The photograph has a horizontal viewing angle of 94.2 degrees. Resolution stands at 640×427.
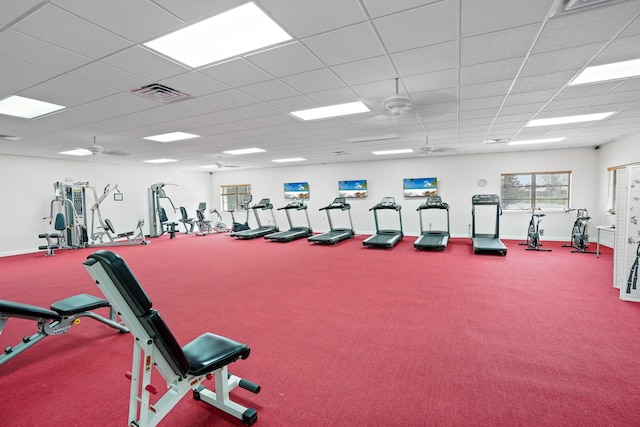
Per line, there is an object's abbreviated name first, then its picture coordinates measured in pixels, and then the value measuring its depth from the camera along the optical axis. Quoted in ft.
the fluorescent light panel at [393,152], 27.64
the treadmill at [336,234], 28.09
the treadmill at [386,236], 25.30
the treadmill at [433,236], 23.78
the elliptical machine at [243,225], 36.58
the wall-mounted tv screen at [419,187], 31.94
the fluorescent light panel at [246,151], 25.64
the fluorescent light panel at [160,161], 31.29
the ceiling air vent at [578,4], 6.47
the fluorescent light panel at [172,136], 19.29
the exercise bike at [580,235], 22.66
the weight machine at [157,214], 35.09
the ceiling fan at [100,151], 19.06
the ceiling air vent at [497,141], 22.75
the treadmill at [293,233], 30.58
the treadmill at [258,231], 33.24
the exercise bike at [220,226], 40.46
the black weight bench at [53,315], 7.73
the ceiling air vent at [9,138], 18.65
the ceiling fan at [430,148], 23.85
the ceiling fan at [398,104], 11.31
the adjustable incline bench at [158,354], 4.74
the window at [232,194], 43.05
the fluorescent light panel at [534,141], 22.89
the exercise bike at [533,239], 23.79
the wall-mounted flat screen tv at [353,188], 35.24
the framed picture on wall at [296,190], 38.47
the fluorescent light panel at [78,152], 24.06
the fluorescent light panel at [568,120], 15.94
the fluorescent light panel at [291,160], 32.30
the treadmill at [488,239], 21.88
